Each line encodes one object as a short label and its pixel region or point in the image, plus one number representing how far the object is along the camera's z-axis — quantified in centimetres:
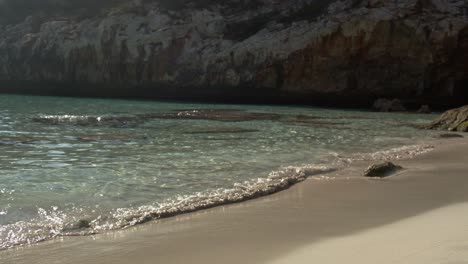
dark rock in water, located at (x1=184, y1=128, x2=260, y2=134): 1331
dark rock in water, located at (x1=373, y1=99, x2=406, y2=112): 2766
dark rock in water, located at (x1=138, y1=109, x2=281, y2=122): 1858
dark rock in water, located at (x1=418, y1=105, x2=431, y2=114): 2628
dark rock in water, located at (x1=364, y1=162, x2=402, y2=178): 704
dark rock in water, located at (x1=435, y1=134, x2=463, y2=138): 1354
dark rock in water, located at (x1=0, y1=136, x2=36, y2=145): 1025
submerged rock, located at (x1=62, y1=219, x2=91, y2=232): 420
